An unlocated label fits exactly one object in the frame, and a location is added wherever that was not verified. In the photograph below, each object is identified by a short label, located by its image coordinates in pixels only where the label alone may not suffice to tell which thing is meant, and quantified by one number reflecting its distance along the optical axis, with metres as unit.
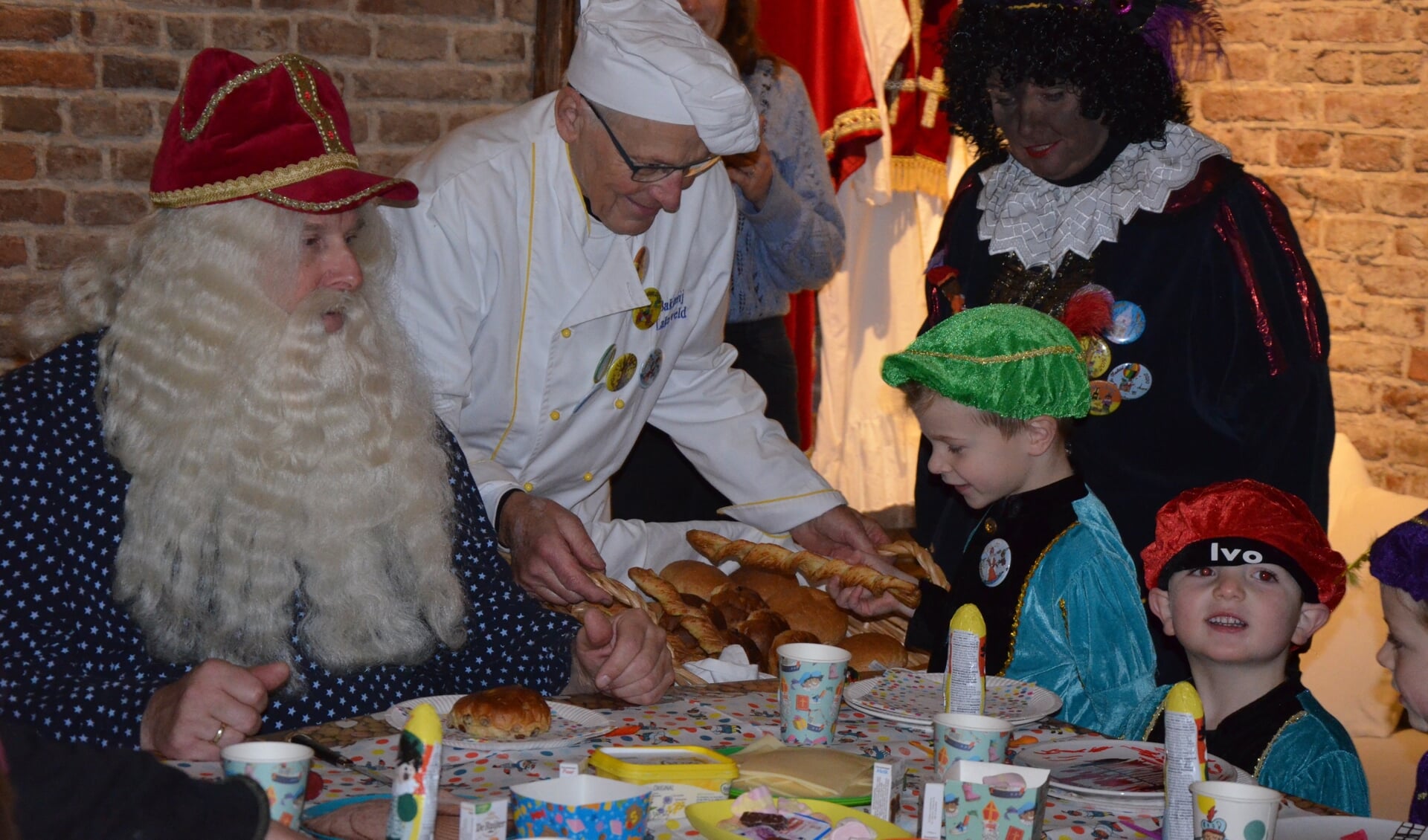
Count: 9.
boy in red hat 2.15
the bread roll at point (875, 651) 2.53
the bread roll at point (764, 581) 2.77
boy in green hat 2.36
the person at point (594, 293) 2.61
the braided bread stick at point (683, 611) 2.49
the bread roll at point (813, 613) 2.67
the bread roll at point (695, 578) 2.78
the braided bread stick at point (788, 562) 2.63
